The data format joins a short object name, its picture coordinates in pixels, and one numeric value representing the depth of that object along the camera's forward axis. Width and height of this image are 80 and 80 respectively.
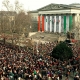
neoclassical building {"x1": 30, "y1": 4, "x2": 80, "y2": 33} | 70.50
